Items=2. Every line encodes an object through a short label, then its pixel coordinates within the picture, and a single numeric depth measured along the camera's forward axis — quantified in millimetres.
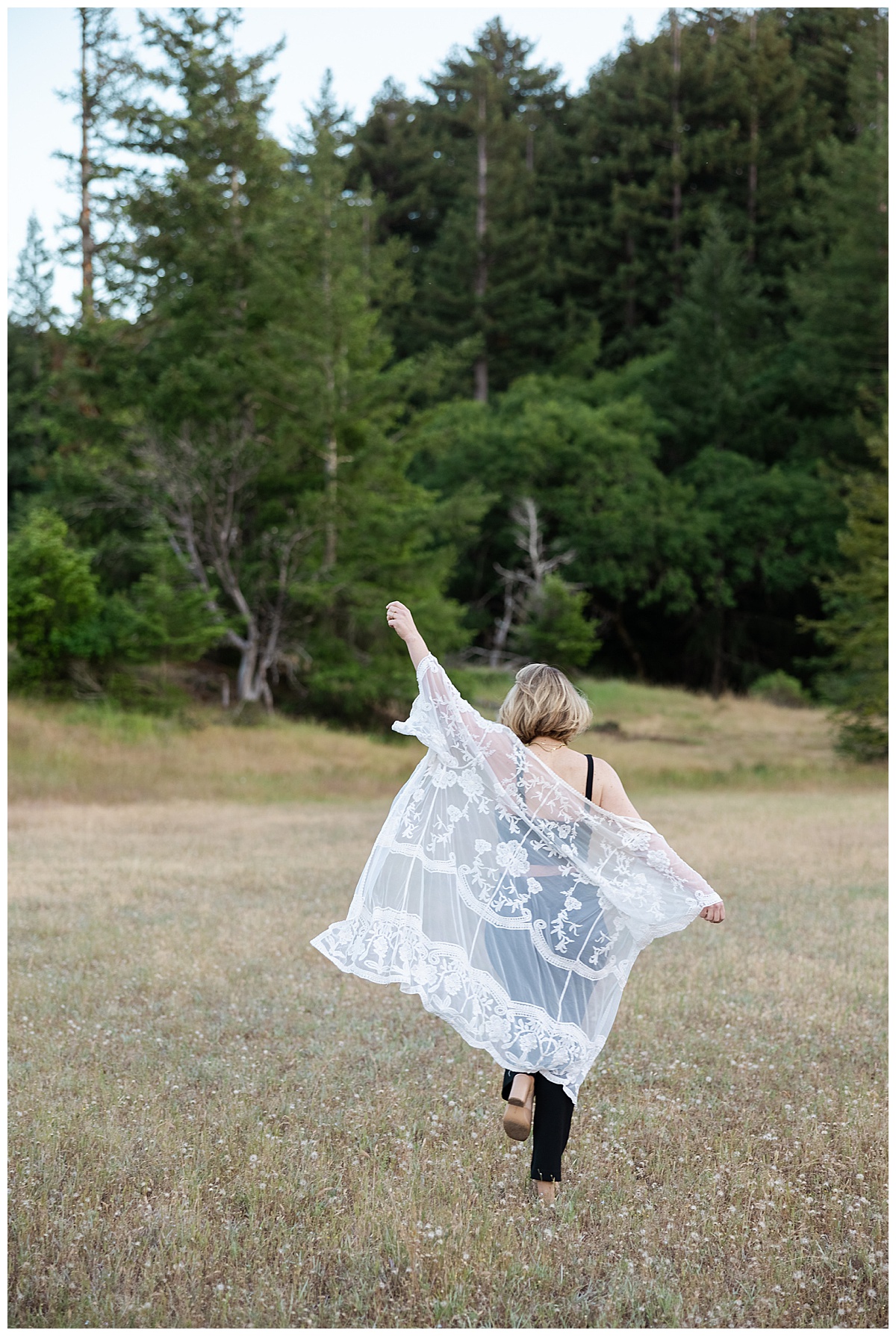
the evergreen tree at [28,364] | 41531
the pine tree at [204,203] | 29844
